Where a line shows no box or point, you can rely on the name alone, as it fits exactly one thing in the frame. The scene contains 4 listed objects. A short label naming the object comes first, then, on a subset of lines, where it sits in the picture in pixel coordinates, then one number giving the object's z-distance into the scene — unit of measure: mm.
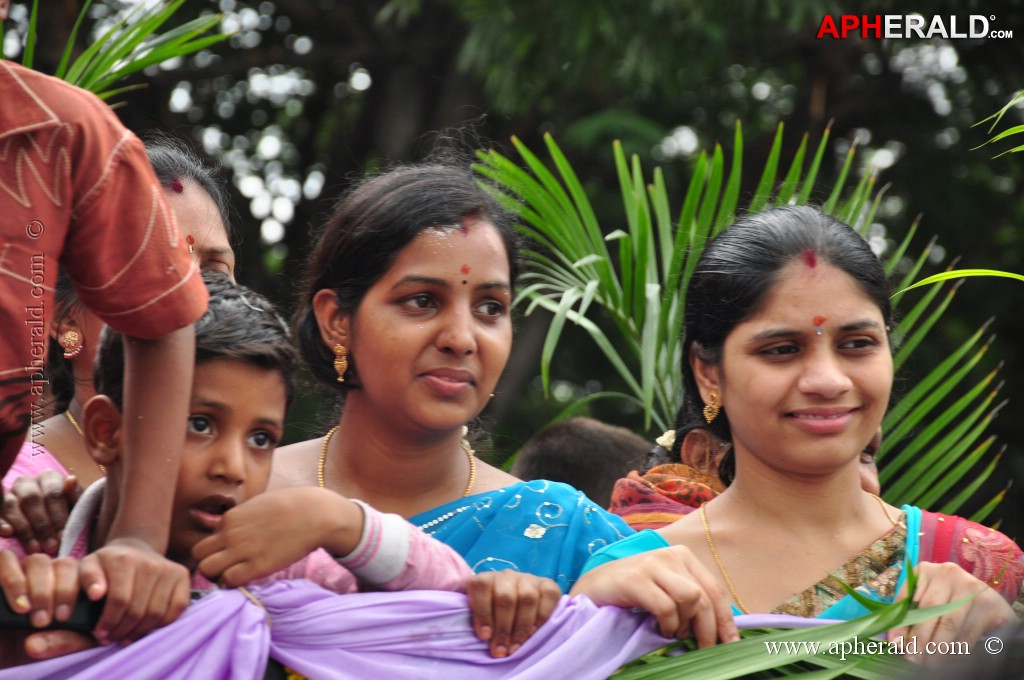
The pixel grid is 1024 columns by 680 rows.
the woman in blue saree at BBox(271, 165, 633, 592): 5555
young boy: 3705
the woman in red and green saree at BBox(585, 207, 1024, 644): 5211
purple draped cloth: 3727
